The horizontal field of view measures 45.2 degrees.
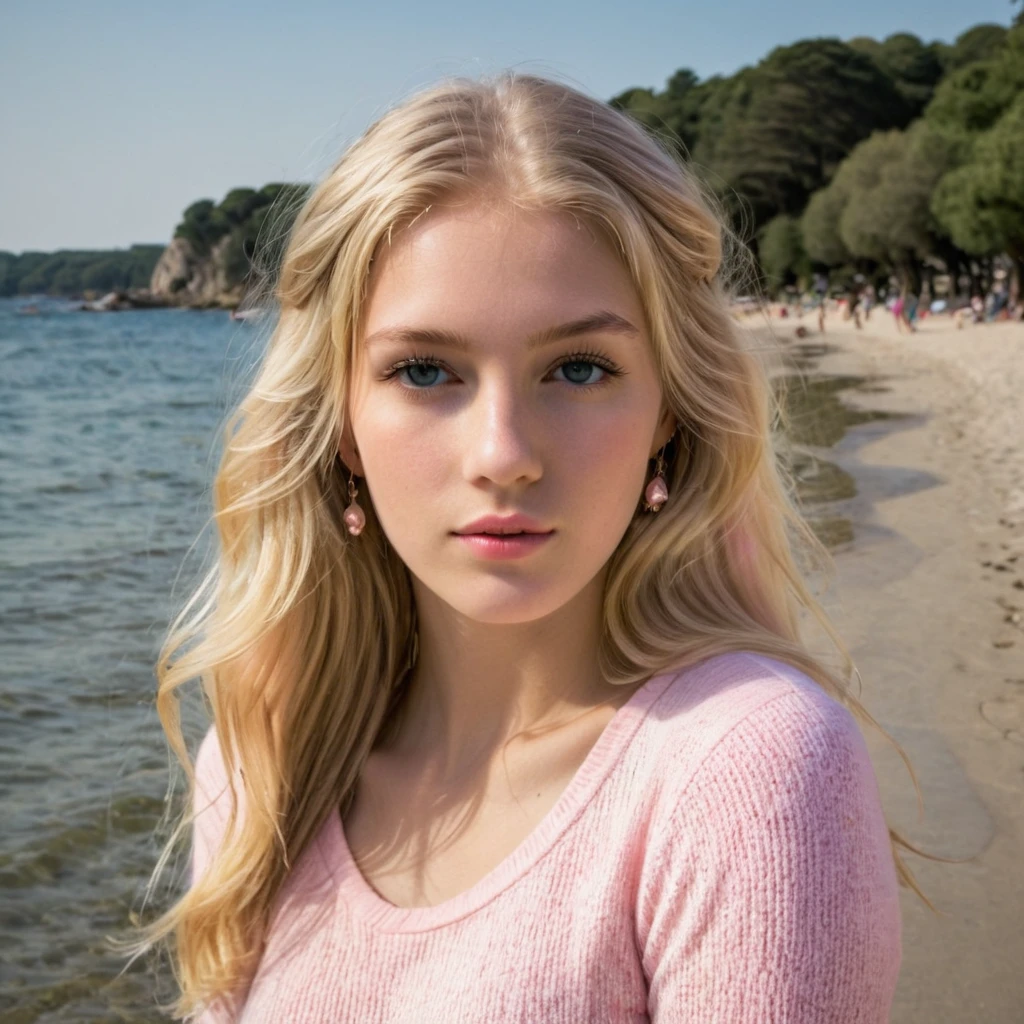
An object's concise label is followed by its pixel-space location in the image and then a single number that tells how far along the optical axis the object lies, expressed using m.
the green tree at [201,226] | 134.12
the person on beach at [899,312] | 47.98
